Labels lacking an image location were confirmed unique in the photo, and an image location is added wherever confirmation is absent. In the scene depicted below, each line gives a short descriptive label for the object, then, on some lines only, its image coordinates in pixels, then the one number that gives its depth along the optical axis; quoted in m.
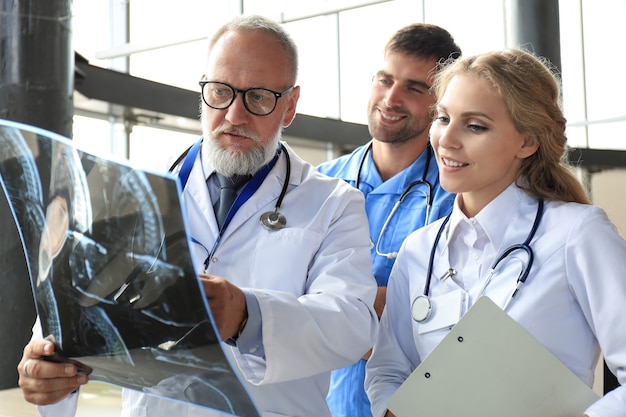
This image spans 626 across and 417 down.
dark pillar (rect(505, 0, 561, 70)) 6.50
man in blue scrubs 2.16
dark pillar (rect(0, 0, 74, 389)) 4.34
